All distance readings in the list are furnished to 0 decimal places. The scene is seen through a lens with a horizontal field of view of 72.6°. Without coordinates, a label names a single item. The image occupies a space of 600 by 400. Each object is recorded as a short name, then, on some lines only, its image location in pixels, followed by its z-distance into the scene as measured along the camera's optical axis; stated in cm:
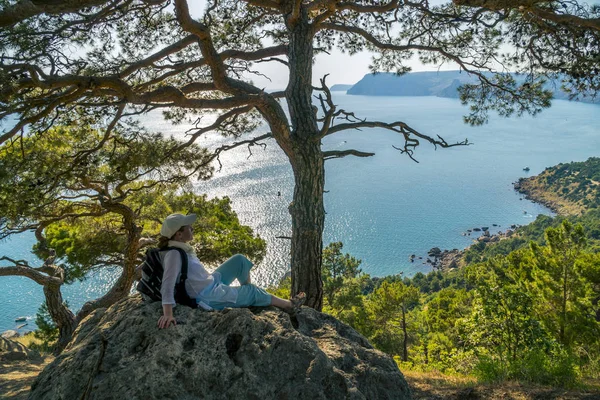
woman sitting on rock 234
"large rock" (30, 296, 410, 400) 200
